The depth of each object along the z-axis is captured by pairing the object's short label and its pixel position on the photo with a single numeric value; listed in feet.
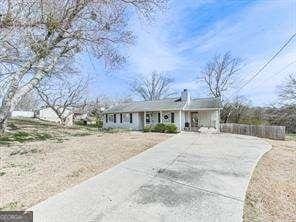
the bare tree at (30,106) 126.97
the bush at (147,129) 53.25
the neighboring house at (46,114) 116.21
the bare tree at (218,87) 81.06
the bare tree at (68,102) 75.06
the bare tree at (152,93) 105.00
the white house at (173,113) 53.83
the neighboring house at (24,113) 124.66
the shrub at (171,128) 49.29
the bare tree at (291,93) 74.80
